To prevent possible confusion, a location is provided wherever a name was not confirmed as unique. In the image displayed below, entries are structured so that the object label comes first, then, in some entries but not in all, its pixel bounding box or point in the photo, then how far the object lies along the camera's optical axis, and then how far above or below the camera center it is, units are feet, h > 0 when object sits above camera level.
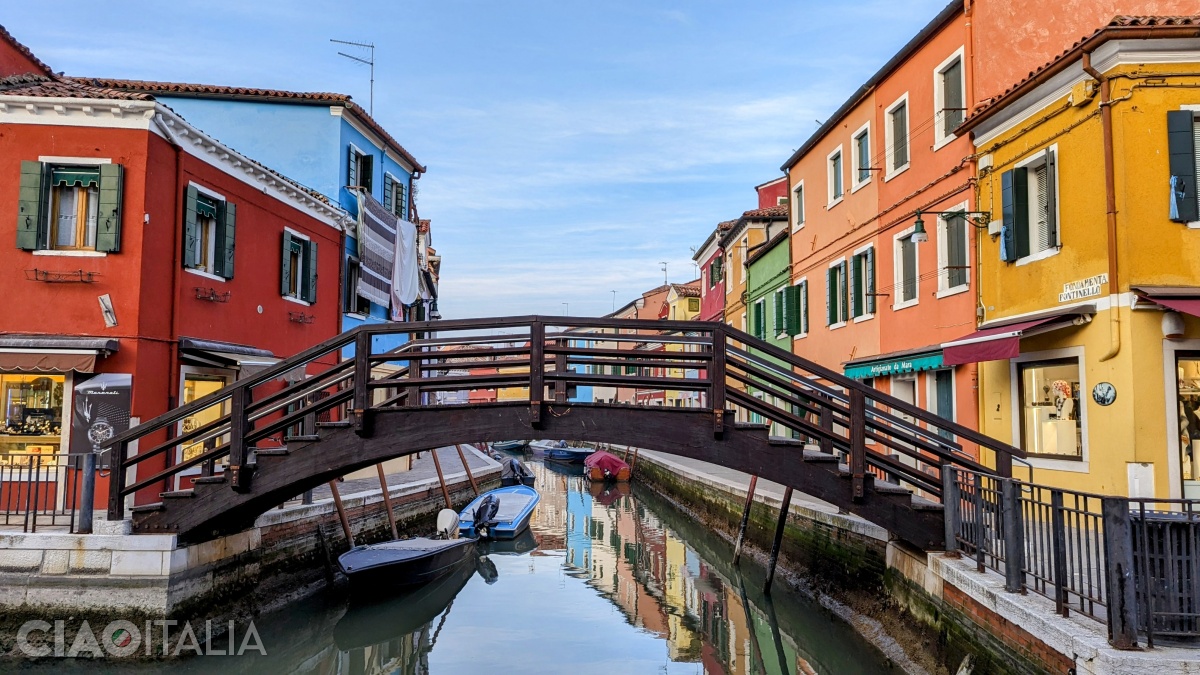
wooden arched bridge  29.99 -0.91
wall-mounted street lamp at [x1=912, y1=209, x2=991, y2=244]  43.80 +9.25
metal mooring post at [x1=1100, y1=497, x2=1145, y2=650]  18.40 -3.60
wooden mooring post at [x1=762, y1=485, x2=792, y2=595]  45.68 -7.38
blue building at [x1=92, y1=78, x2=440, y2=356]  68.39 +21.57
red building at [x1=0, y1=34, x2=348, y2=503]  39.68 +6.88
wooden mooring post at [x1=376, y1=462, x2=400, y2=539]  55.72 -6.53
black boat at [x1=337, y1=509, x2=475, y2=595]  45.21 -8.67
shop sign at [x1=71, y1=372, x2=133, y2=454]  38.83 -0.52
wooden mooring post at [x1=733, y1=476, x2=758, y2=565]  55.10 -8.05
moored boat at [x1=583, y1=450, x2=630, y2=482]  128.36 -9.34
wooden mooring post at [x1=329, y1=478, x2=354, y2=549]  47.65 -6.32
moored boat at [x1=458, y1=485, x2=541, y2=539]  69.31 -9.51
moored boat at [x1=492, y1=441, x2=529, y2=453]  216.13 -11.09
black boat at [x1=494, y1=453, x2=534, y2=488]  105.40 -8.78
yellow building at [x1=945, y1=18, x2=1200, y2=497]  33.04 +5.67
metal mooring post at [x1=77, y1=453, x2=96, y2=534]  32.63 -3.50
